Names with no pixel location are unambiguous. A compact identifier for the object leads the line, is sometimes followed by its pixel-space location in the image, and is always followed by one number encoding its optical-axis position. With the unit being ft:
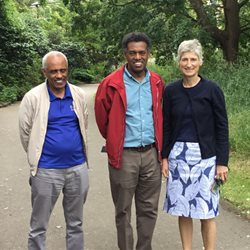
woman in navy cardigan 12.17
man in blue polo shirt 11.79
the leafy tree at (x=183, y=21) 48.39
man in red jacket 12.32
